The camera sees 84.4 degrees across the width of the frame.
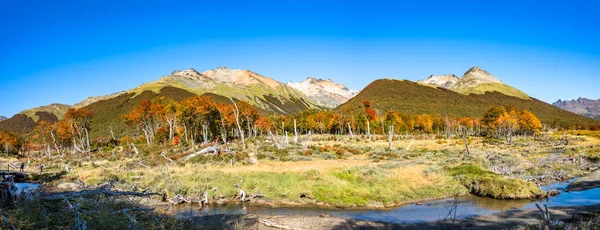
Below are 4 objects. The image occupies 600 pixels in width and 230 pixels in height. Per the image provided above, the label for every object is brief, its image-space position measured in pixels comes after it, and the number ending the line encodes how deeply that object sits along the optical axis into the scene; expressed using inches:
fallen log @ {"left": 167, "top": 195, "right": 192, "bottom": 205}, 1099.3
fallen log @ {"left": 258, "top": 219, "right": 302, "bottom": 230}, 763.3
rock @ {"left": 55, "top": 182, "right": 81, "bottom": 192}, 1140.3
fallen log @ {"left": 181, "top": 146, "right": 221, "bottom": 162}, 1971.7
